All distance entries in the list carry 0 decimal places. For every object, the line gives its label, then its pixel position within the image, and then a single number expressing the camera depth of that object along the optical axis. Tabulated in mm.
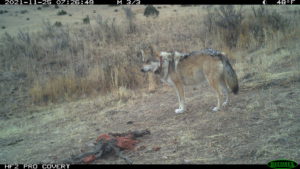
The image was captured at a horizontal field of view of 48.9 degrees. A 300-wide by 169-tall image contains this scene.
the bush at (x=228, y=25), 13617
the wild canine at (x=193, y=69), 7000
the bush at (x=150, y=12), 24891
